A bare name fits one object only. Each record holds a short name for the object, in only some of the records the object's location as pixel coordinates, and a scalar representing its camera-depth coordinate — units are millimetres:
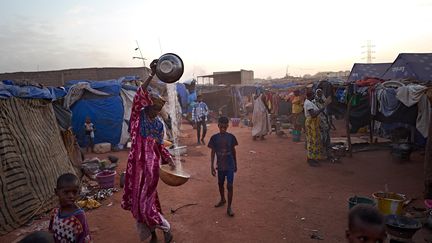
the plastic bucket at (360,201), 4583
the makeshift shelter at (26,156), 4746
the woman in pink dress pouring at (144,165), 3664
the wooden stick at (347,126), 8227
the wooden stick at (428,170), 5188
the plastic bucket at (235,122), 17345
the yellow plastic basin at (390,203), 4363
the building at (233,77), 27719
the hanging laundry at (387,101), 7496
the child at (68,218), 2291
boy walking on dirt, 5016
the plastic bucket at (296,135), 11607
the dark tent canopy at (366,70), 17188
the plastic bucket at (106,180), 6406
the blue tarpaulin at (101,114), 11219
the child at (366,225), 1814
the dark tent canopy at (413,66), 11898
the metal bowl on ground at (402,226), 3562
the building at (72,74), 16625
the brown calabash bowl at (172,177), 3711
